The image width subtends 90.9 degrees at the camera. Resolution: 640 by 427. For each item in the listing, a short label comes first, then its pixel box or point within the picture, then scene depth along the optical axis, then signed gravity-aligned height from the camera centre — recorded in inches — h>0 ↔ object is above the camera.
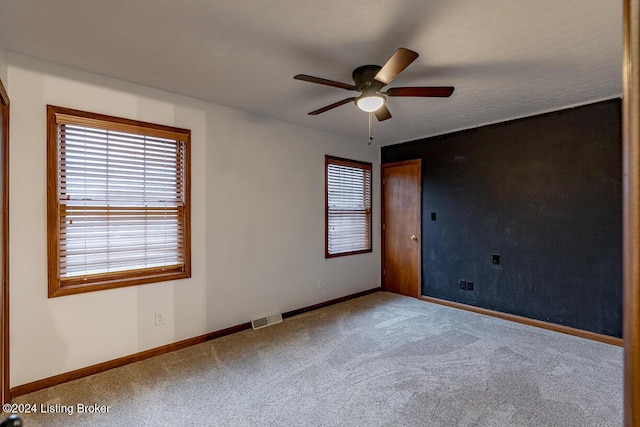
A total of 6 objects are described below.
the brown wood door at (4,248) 81.9 -8.8
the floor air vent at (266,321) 140.1 -48.5
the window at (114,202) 96.0 +4.3
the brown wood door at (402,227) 185.4 -8.3
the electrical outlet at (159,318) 114.1 -37.6
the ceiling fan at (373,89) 85.7 +36.4
